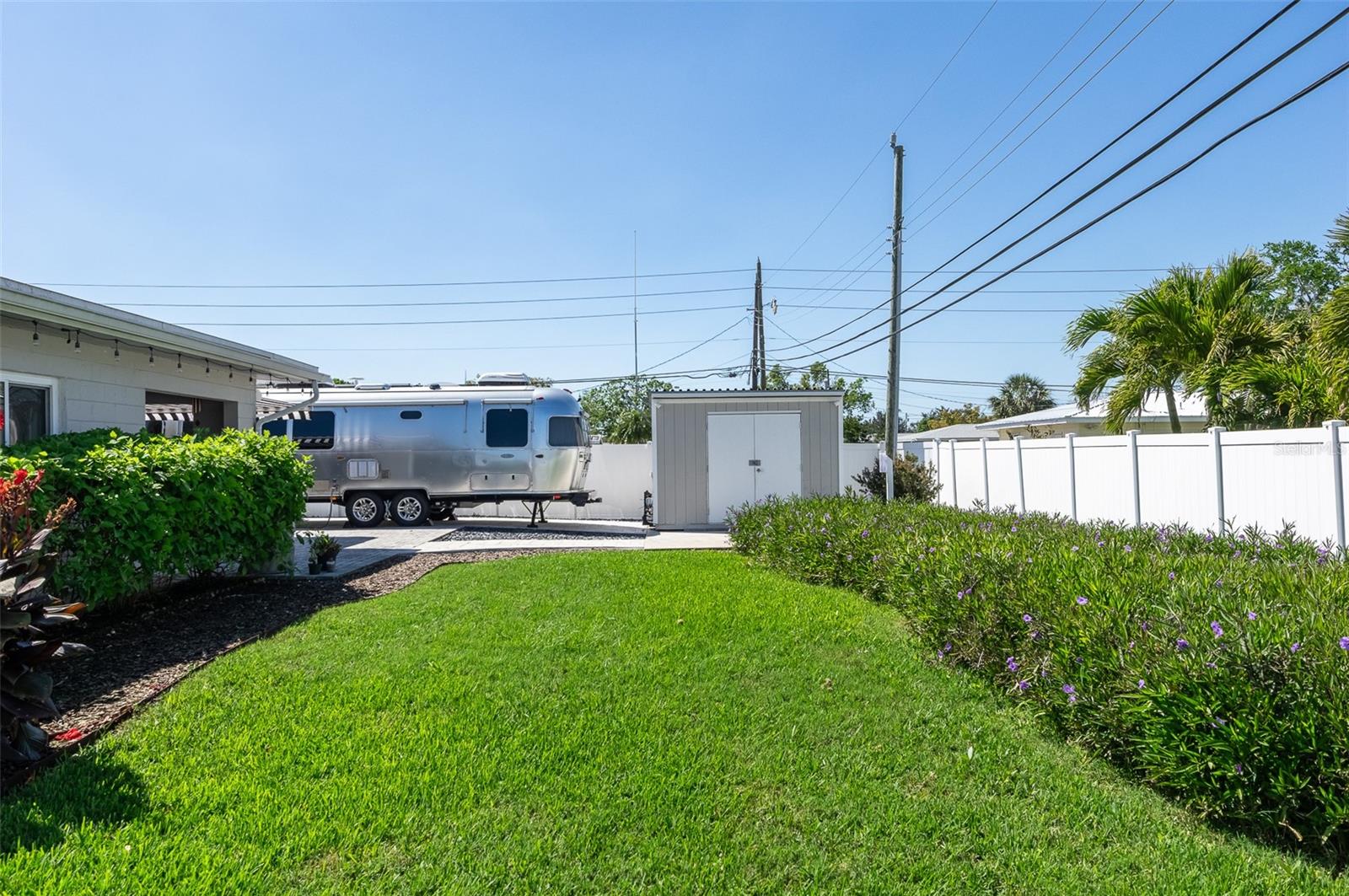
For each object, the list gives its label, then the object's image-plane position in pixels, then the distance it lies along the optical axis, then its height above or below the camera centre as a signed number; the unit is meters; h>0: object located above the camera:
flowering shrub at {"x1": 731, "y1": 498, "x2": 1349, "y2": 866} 2.53 -0.88
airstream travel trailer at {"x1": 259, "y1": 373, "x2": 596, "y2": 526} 13.24 +0.44
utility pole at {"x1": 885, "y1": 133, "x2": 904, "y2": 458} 14.43 +3.09
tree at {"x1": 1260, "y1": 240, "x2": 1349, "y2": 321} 22.30 +5.64
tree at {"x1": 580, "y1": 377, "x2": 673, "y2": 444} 35.88 +3.39
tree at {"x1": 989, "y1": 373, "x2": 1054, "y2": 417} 40.09 +3.36
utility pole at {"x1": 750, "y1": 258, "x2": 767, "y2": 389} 24.67 +3.82
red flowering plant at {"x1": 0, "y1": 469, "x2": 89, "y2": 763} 3.04 -0.75
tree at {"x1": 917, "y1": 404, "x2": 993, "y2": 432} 44.19 +2.47
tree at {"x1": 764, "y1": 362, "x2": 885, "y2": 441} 34.66 +3.67
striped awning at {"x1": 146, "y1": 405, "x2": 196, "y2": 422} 11.50 +1.00
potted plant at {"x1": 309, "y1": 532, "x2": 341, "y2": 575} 8.27 -1.00
